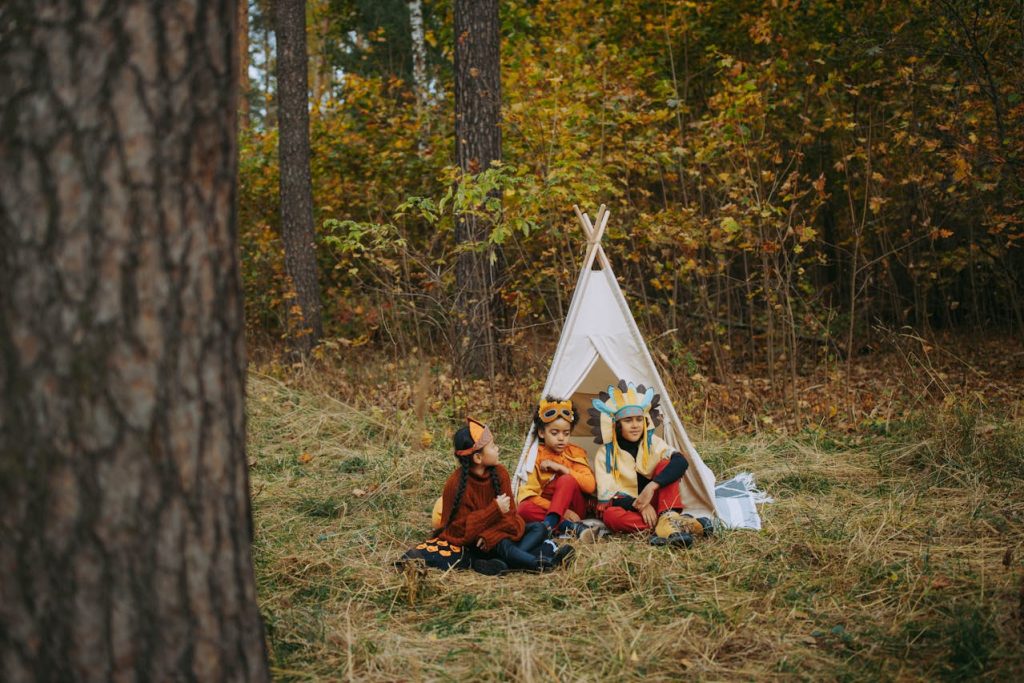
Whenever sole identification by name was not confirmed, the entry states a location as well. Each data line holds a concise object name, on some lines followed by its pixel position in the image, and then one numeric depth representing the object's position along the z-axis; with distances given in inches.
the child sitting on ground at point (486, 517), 156.6
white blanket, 174.9
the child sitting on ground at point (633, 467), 173.6
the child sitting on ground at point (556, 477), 175.3
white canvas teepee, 195.9
